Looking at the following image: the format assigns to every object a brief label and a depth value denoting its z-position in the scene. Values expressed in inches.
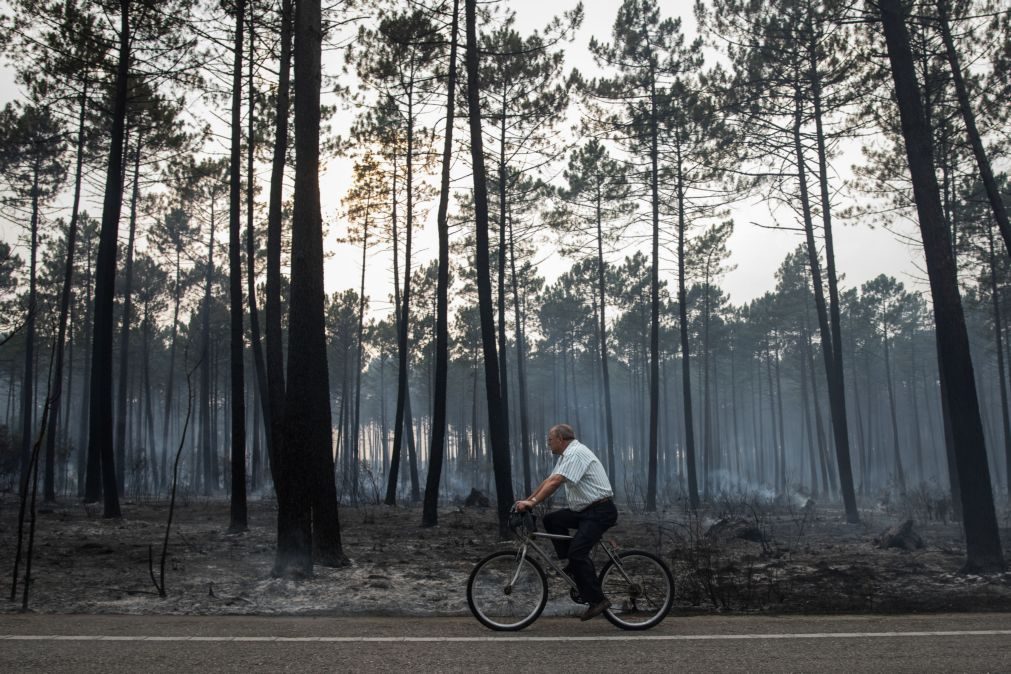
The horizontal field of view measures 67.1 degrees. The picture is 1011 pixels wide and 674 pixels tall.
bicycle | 270.2
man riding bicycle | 274.1
